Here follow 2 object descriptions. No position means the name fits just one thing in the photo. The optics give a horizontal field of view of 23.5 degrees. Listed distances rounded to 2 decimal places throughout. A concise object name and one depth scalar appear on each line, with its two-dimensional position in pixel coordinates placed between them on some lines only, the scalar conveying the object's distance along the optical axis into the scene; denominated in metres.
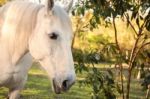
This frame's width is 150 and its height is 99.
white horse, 2.41
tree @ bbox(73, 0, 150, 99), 3.25
